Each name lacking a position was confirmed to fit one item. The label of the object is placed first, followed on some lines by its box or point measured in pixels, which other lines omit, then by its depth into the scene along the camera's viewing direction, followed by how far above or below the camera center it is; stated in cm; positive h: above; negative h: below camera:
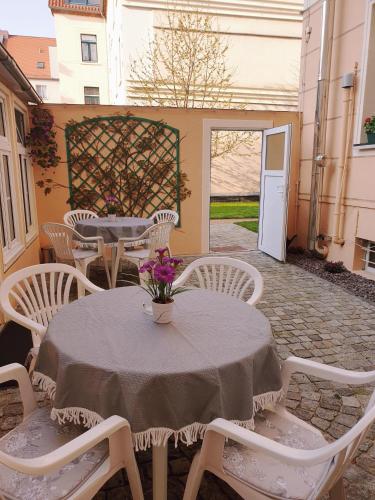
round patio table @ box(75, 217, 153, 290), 368 -57
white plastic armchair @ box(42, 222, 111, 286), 351 -69
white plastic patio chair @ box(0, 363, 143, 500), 88 -86
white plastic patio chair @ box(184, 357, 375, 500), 87 -86
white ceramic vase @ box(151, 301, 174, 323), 139 -53
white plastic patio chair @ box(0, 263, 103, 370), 166 -62
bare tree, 866 +272
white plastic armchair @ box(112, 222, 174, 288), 363 -70
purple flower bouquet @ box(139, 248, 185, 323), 133 -43
